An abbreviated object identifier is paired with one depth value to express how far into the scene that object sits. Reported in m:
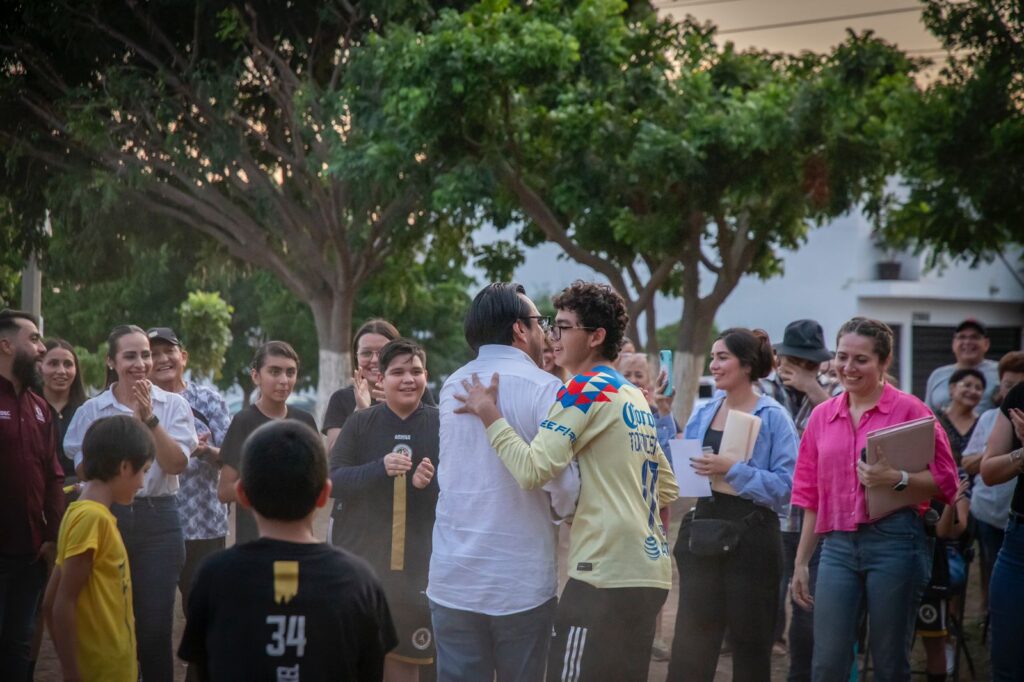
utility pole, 16.28
